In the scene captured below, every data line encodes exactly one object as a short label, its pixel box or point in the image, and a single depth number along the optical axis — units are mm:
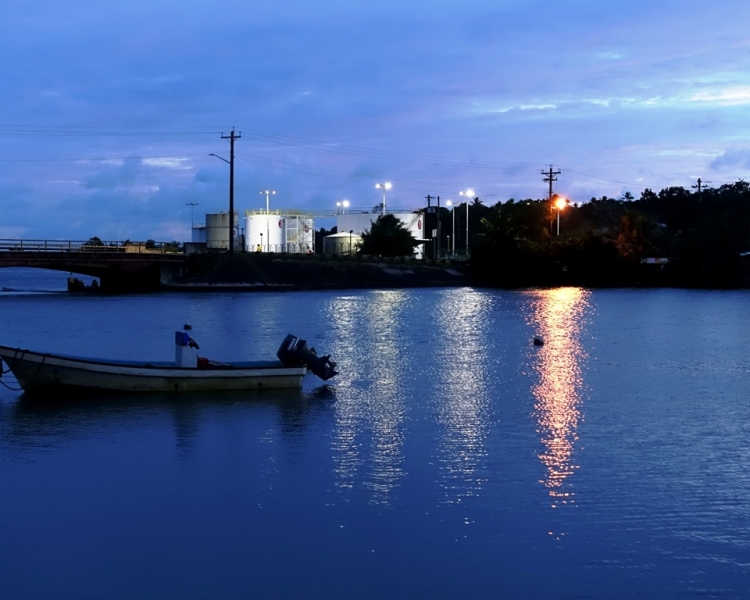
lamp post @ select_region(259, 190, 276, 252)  128225
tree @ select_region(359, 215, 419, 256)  124500
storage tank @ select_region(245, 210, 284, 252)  128500
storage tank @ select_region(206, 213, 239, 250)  123312
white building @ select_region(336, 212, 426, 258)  138250
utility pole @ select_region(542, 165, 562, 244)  113750
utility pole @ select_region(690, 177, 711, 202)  163625
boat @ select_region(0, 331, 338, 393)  24797
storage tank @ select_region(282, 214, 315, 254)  130250
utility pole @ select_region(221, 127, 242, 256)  94062
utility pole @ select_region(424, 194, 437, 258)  147350
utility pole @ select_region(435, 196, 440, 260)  132250
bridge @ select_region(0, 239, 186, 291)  84625
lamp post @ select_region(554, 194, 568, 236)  125688
